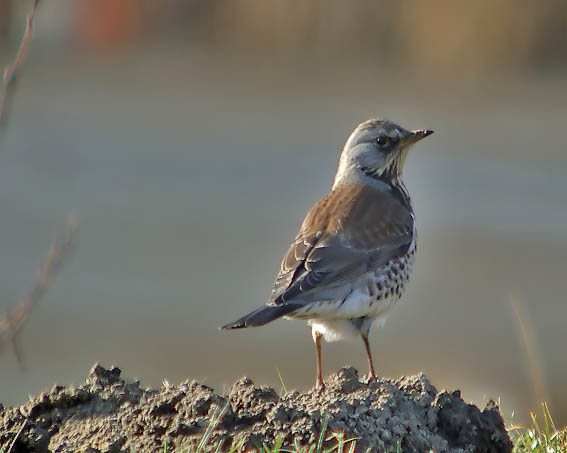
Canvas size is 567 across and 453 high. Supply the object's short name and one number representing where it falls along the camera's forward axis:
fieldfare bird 13.31
